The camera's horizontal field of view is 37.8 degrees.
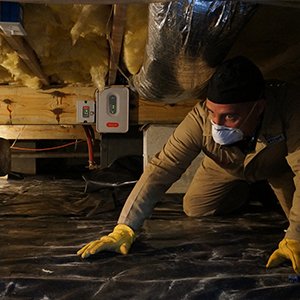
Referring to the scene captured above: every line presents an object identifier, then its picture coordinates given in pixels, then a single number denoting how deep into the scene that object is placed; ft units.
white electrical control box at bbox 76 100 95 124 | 9.12
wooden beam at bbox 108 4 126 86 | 4.59
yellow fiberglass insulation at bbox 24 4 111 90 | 5.26
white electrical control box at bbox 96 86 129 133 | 9.00
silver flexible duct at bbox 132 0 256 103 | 3.82
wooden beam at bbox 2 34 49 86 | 5.53
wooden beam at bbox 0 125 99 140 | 12.63
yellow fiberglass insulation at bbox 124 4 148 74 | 5.10
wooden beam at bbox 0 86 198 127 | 9.06
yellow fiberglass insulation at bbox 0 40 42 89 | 6.62
